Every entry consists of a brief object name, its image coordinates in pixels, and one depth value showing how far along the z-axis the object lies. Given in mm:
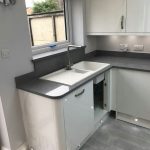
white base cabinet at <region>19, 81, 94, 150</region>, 1725
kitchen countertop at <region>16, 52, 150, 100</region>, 1710
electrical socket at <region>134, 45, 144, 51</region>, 2688
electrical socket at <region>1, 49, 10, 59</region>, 1744
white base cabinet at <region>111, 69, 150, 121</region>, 2332
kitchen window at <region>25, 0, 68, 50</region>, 2340
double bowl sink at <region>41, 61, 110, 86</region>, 2029
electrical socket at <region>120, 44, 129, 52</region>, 2811
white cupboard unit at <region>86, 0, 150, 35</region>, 2268
